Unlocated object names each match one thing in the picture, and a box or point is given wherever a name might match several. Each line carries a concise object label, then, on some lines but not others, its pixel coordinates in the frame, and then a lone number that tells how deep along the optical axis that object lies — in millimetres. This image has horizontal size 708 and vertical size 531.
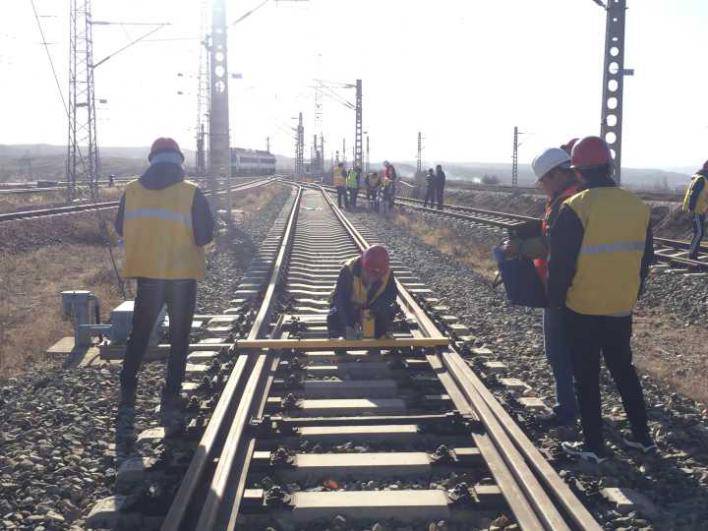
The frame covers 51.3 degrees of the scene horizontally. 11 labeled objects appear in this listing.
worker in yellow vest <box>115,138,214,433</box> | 5105
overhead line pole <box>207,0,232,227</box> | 18406
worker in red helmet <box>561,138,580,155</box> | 5203
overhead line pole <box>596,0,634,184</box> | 12406
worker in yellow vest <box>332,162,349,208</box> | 26062
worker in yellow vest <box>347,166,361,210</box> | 25775
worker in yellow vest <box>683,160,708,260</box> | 11641
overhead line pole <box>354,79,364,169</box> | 43803
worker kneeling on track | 6102
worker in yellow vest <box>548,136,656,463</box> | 4109
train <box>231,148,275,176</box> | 75625
